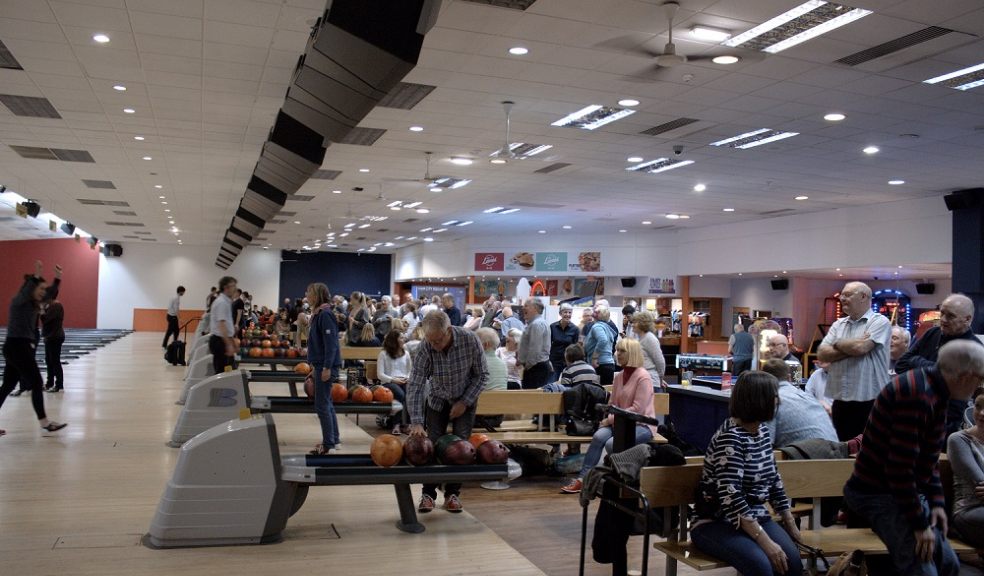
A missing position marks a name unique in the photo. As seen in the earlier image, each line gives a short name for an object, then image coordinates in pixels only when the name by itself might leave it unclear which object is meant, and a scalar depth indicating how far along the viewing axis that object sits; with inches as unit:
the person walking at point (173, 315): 731.4
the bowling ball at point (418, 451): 201.0
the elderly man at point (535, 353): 364.8
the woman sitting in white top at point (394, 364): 370.6
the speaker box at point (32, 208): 708.0
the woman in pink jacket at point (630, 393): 247.6
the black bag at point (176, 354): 665.6
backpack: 290.7
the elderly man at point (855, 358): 215.0
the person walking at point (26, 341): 318.7
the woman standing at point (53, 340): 455.2
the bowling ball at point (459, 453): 204.1
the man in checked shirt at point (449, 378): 221.9
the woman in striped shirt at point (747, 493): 139.6
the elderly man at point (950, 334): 201.8
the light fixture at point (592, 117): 369.1
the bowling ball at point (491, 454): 206.4
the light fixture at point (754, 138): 402.6
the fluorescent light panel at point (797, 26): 239.8
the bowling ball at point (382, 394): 332.2
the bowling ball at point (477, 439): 212.2
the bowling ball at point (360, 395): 328.2
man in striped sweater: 128.3
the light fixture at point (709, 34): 261.7
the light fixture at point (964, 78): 290.5
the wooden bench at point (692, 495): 152.3
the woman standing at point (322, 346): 291.6
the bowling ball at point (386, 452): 196.1
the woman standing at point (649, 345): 333.4
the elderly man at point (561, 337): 411.8
